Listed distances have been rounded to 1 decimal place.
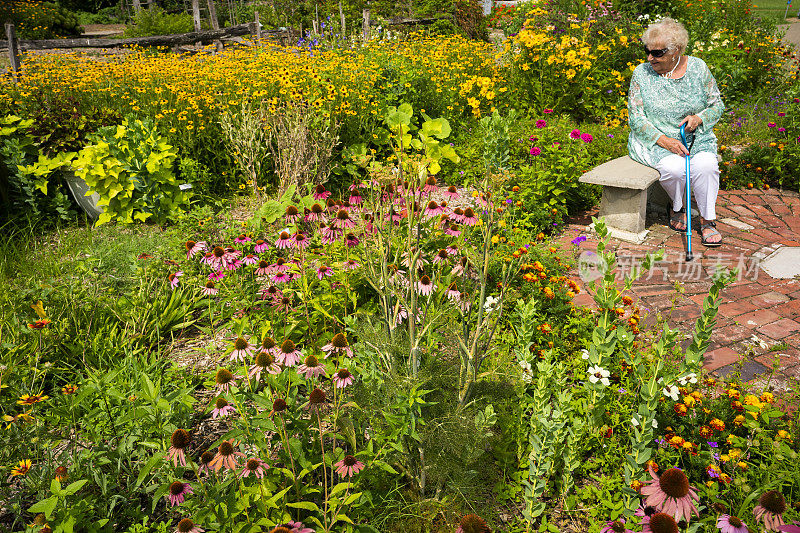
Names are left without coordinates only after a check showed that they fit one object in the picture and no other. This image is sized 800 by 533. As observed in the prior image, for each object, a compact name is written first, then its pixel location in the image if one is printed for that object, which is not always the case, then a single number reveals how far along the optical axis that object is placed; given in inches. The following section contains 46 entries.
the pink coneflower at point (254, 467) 64.2
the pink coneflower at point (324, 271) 102.0
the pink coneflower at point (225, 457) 61.5
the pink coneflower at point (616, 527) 60.5
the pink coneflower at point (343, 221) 99.1
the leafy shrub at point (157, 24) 657.0
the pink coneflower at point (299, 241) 102.1
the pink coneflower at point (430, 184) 109.0
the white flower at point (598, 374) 79.0
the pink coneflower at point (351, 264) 103.0
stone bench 156.5
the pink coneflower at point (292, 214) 109.1
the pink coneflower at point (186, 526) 58.7
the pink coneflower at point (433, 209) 101.7
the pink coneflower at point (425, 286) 88.1
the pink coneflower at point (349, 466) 66.0
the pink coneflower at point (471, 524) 54.1
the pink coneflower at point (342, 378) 71.3
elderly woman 157.9
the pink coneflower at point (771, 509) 51.0
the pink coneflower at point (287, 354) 70.9
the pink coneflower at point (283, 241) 104.4
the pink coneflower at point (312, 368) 69.8
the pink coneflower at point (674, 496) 50.8
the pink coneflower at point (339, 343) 77.4
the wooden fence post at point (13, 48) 281.7
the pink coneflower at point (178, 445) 62.1
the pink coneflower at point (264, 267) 102.5
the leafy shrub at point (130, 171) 168.1
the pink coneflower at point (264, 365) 67.4
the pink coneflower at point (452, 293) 90.4
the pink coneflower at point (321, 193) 127.8
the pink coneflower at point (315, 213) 114.7
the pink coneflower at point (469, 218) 105.6
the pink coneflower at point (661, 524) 49.1
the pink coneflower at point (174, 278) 104.8
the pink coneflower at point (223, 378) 63.7
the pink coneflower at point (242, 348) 73.0
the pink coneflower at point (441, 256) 101.6
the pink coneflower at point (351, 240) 106.0
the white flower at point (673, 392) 81.0
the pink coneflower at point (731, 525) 54.3
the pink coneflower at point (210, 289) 101.4
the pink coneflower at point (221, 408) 66.1
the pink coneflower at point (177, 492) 61.7
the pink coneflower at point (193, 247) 106.3
